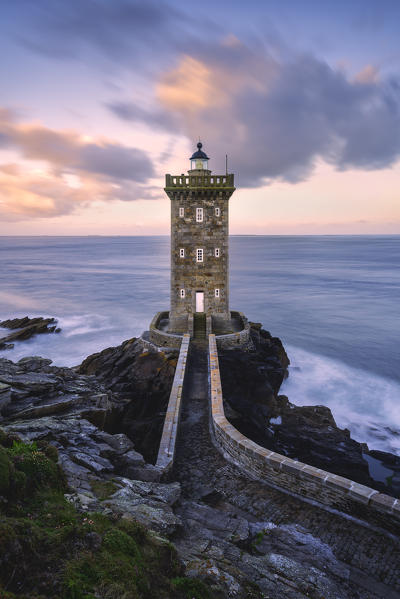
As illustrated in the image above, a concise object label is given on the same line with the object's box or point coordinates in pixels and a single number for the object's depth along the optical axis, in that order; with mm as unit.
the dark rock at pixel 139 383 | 13094
